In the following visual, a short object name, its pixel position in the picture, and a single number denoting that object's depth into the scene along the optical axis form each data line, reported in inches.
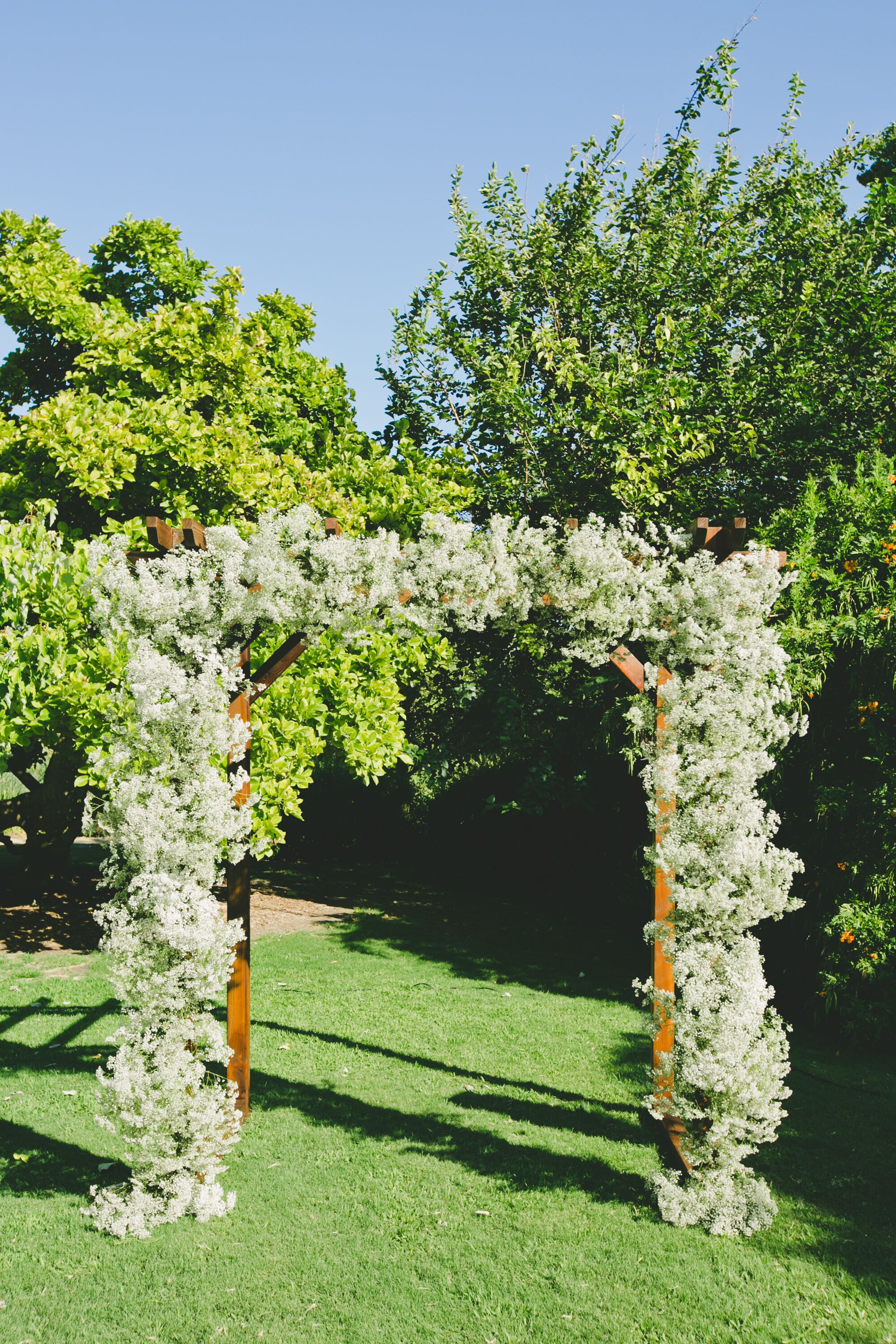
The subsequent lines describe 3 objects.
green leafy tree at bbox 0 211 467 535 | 310.5
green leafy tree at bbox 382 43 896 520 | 340.2
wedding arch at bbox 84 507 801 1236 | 154.0
